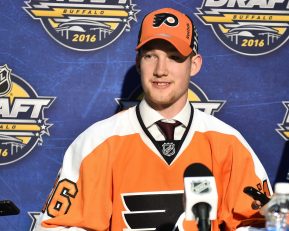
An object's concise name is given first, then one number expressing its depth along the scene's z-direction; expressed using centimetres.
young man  541
